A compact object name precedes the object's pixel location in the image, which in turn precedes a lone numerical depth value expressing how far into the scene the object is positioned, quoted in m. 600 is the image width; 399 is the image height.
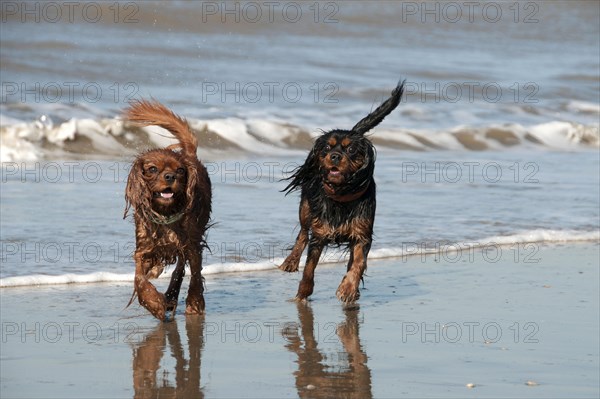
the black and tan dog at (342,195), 13.69
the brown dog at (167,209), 12.53
